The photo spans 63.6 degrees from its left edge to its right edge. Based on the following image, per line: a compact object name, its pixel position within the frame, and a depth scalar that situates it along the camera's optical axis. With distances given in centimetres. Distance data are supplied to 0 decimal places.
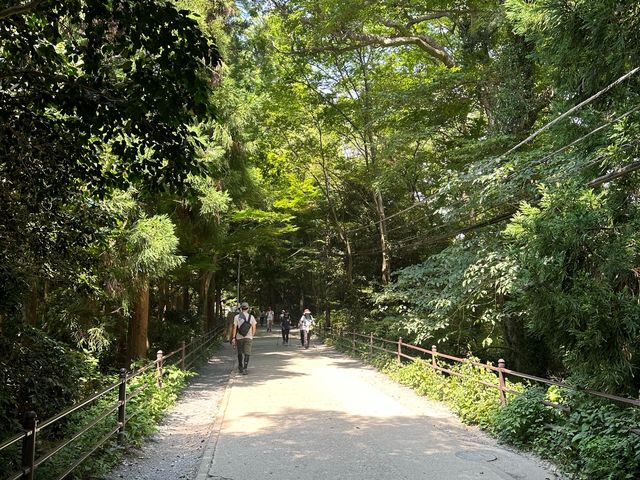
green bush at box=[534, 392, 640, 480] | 514
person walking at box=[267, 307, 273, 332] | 4050
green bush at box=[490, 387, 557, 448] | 708
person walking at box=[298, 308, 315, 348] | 2416
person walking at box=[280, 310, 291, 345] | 2603
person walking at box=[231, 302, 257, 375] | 1432
